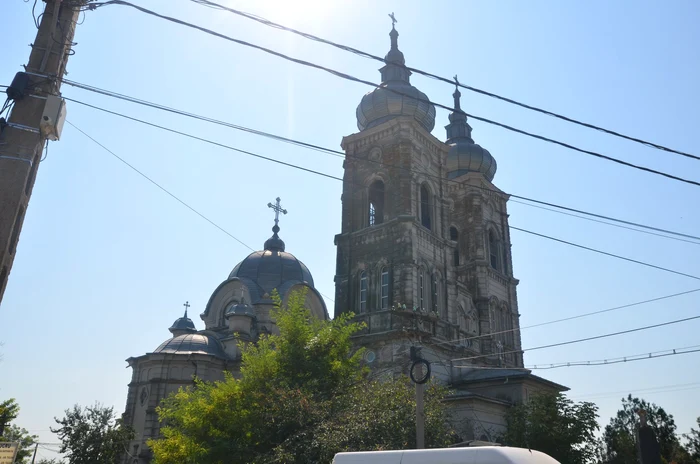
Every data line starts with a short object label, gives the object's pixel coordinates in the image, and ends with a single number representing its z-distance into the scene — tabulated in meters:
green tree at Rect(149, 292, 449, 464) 16.06
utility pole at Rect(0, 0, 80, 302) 8.66
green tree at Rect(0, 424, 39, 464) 37.40
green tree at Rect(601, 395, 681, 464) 41.41
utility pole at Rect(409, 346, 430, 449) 14.02
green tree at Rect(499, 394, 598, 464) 25.50
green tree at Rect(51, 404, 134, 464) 32.88
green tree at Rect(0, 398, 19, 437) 27.50
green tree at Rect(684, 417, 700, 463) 47.49
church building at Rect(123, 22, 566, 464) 30.56
